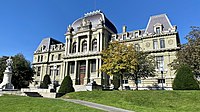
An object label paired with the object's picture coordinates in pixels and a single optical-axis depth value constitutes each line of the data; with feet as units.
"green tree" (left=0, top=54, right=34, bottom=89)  98.20
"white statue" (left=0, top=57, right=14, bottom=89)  66.93
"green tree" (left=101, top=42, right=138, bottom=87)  71.07
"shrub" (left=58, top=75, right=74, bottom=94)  64.14
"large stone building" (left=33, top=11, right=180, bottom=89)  96.12
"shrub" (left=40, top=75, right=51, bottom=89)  102.44
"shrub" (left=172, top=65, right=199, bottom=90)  53.50
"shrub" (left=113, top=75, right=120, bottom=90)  87.96
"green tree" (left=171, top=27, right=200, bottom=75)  65.67
